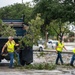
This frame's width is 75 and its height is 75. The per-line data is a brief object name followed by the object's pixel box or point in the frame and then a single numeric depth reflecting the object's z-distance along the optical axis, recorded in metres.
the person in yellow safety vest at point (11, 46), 16.92
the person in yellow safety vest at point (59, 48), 20.52
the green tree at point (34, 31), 17.59
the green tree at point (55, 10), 36.88
